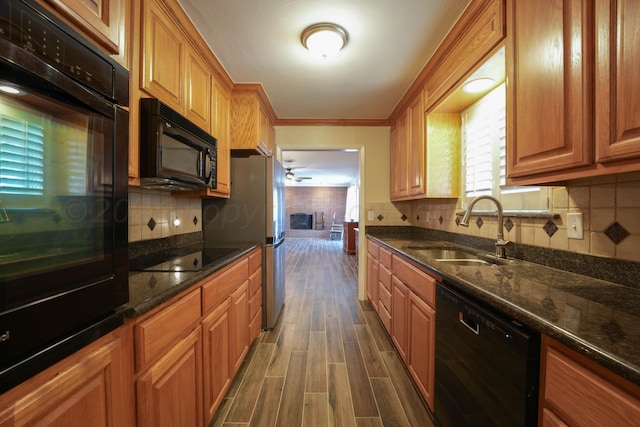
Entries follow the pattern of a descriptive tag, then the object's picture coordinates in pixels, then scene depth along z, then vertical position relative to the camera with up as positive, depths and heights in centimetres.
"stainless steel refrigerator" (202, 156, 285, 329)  238 +1
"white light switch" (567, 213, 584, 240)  116 -5
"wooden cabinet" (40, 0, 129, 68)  75 +64
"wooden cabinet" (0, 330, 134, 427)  51 -42
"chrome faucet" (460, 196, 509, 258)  155 -9
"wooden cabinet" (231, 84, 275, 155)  239 +93
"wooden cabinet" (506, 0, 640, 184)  75 +45
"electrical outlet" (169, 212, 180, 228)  191 -4
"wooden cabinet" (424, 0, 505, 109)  131 +105
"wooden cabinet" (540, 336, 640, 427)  53 -41
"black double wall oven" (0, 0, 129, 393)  50 +5
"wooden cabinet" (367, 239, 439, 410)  141 -68
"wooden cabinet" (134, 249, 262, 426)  86 -61
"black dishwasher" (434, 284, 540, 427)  76 -56
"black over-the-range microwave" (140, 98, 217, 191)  122 +35
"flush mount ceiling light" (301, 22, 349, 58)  162 +118
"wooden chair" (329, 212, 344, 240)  1051 -65
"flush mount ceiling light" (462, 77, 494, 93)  167 +91
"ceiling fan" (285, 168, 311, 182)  703 +121
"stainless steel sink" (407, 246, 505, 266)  165 -29
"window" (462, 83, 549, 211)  153 +44
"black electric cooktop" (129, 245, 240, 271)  132 -27
